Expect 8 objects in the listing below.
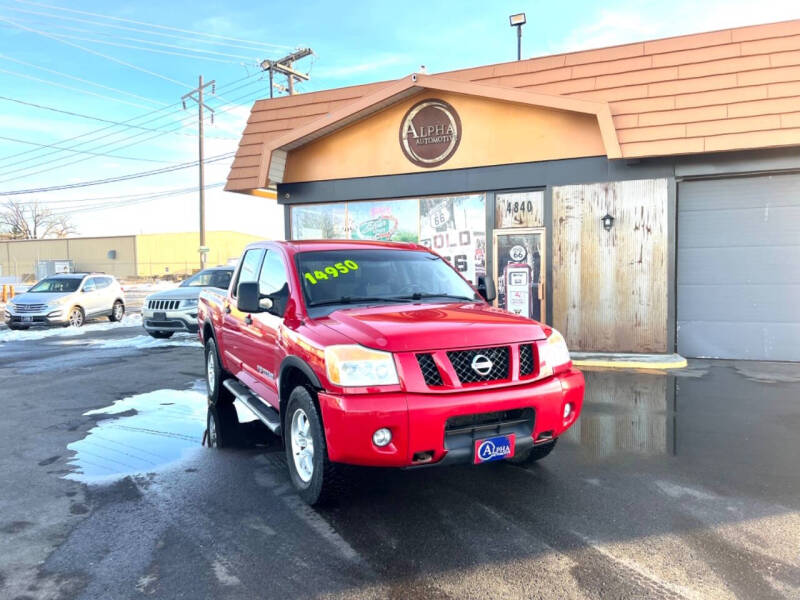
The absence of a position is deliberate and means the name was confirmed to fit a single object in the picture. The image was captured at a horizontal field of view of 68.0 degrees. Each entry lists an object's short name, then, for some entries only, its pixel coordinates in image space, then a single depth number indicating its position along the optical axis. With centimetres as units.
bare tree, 7925
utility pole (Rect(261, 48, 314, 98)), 2894
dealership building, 913
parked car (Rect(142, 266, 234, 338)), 1271
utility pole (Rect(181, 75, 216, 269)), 2930
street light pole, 1345
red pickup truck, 351
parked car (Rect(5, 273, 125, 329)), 1595
